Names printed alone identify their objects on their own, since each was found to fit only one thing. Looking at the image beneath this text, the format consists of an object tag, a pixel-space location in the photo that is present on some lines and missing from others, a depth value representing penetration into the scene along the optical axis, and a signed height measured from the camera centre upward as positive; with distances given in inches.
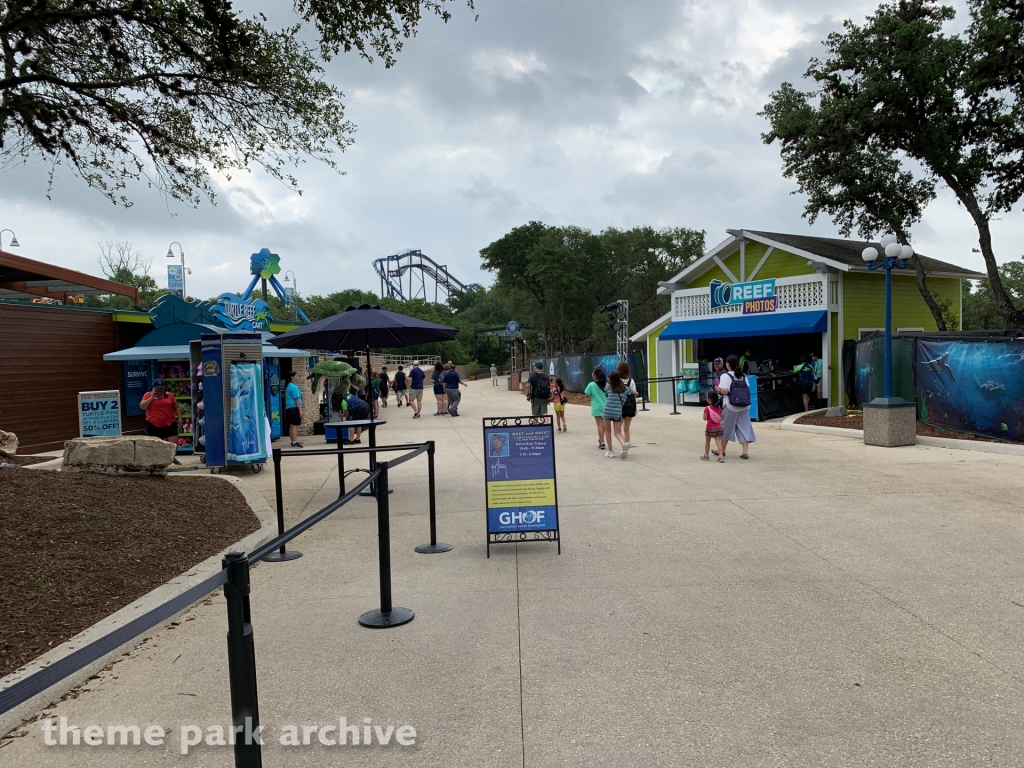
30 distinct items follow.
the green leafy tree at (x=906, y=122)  708.7 +254.4
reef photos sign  872.9 +90.3
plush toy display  630.5 +7.6
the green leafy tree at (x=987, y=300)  1846.7 +173.1
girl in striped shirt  486.6 -23.9
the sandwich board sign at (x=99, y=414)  519.2 -18.1
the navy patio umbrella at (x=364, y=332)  384.2 +28.1
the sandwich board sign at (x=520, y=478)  255.6 -36.4
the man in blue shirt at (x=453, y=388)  903.7 -12.9
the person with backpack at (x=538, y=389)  683.4 -13.3
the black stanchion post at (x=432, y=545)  255.9 -61.1
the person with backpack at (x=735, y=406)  453.7 -23.9
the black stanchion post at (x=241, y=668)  98.5 -39.6
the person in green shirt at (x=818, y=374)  809.5 -9.6
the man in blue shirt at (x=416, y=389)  921.5 -13.4
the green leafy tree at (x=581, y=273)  1798.7 +264.6
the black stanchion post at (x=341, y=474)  322.3 -41.7
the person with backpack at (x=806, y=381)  779.4 -16.7
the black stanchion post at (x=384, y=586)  182.1 -54.2
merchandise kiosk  443.5 -8.4
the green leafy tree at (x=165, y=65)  303.3 +152.2
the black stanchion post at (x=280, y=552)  257.0 -61.5
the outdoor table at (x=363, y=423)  336.8 -20.2
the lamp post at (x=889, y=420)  498.0 -39.6
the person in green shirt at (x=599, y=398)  525.7 -18.7
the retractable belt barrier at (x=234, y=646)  68.8 -27.9
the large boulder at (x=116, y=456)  341.1 -32.0
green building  821.9 +77.7
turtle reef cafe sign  664.9 +70.6
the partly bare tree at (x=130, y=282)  1739.9 +286.4
